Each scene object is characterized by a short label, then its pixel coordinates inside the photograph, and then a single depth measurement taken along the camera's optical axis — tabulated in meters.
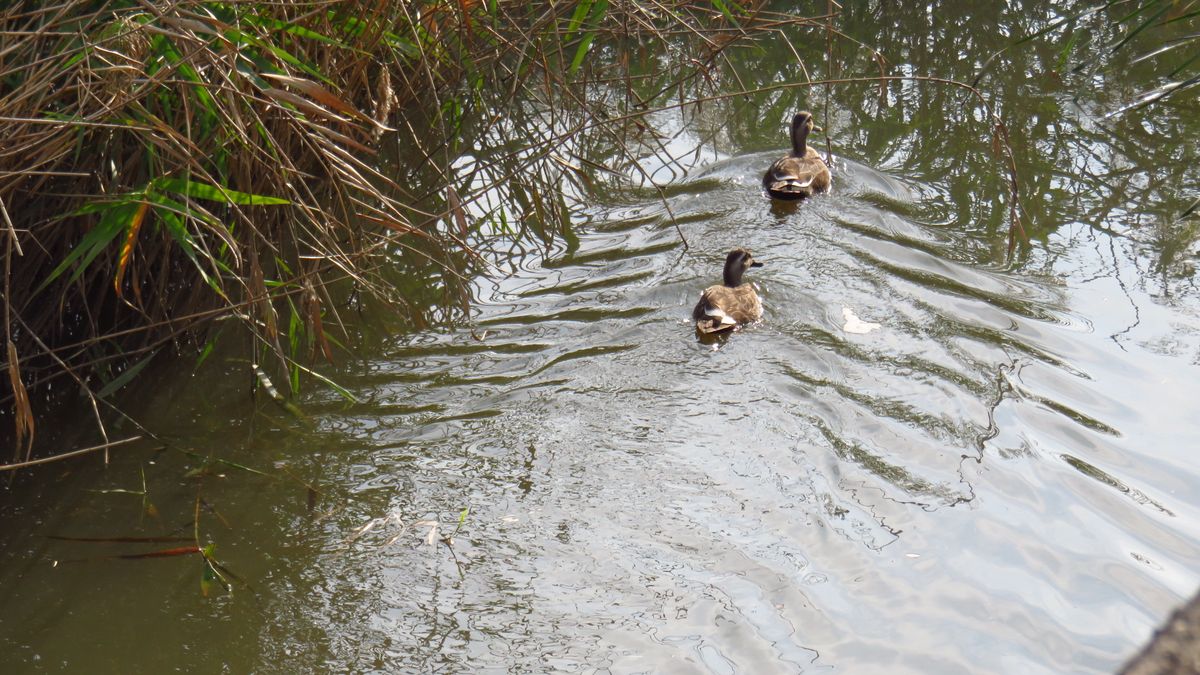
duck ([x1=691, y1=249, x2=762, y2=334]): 13.87
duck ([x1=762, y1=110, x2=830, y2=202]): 17.66
